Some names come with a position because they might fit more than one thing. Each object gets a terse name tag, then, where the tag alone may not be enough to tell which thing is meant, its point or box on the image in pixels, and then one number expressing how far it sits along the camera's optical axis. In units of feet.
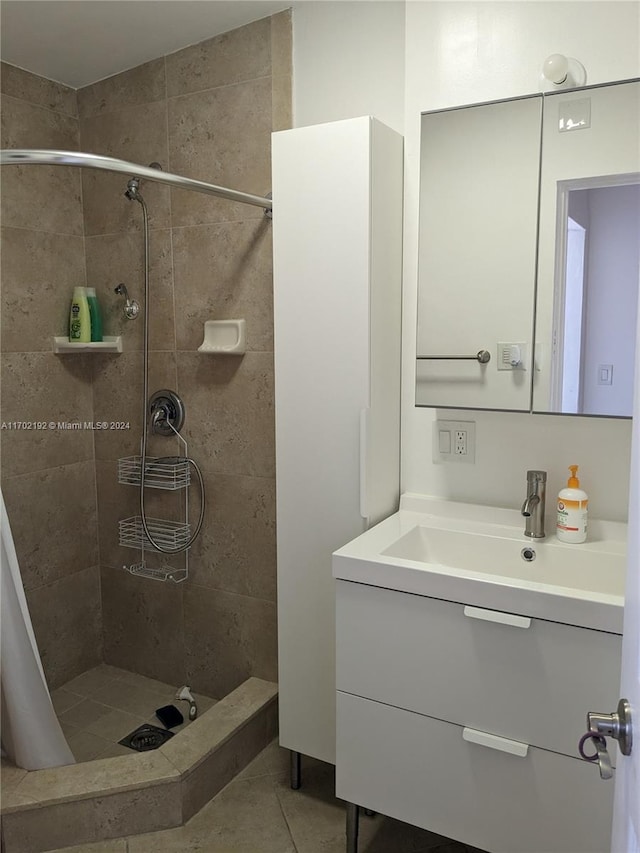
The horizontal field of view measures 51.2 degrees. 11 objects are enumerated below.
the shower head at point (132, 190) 7.04
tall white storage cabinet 5.83
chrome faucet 5.74
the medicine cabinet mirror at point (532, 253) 5.25
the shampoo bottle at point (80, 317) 8.38
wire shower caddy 8.19
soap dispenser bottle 5.57
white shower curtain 5.94
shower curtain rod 5.02
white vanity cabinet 4.60
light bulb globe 5.26
